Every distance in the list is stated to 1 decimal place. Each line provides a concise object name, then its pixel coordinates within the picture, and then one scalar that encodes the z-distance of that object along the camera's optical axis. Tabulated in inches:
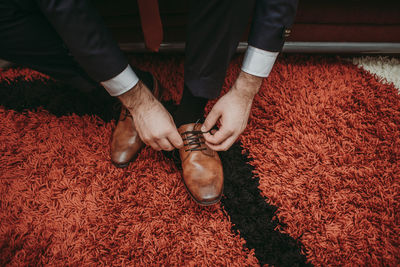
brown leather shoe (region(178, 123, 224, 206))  21.8
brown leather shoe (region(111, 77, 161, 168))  24.6
